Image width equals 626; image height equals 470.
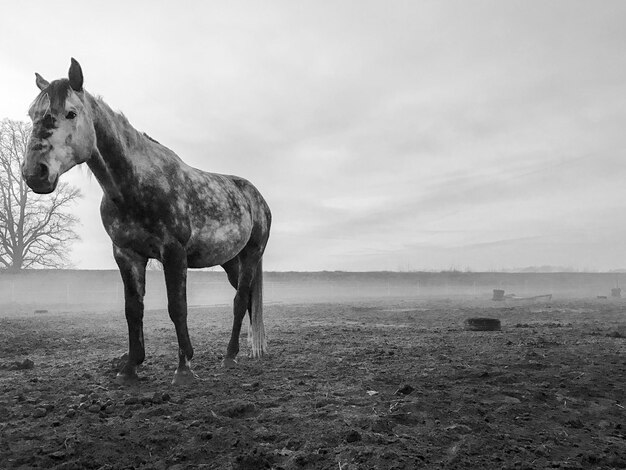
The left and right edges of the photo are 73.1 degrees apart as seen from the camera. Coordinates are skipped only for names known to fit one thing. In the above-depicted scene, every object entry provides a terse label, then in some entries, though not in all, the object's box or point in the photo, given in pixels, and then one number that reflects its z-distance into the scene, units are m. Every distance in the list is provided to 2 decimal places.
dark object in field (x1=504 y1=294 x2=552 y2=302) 33.59
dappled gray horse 3.85
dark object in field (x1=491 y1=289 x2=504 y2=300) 33.99
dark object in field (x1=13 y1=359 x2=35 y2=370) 5.42
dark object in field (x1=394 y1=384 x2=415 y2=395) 3.92
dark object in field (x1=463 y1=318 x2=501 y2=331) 9.94
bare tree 32.09
